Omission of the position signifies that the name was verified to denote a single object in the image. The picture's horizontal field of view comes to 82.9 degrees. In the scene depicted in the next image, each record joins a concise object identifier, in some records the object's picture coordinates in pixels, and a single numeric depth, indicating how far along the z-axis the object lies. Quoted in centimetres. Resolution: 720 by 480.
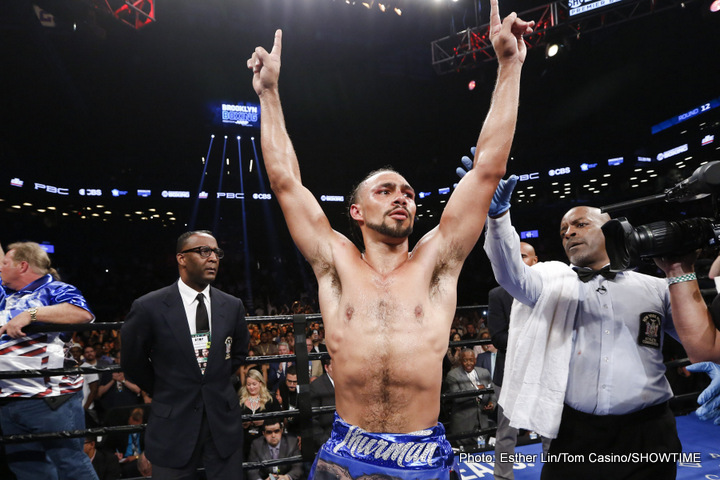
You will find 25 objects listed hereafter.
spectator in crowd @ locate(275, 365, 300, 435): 439
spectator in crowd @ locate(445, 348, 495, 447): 408
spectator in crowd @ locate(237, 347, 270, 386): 498
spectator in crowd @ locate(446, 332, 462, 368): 551
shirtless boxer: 131
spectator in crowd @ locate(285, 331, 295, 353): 779
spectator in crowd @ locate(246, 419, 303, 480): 353
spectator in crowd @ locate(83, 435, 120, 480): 354
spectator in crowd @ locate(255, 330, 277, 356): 607
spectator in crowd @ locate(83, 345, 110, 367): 537
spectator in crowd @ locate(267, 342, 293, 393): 531
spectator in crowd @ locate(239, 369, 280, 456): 394
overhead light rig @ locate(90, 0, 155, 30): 792
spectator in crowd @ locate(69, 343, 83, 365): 552
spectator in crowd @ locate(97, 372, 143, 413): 460
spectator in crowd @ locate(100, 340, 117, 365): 590
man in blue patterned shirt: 245
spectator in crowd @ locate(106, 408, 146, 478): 376
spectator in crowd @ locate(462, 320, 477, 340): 857
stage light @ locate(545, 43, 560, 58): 895
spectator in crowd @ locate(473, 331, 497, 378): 538
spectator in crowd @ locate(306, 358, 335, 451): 367
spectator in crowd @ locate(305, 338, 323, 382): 560
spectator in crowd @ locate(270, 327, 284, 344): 778
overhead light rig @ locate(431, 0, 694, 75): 755
